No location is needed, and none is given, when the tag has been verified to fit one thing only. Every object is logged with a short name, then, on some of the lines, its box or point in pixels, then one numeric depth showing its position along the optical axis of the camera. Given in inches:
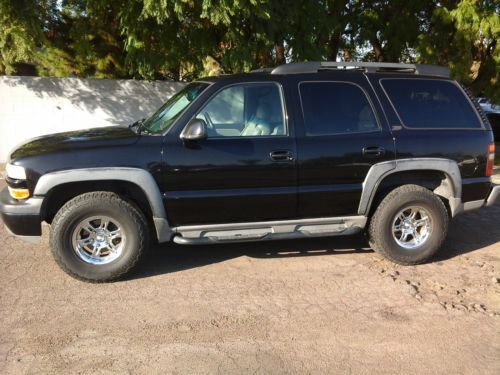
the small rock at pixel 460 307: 159.9
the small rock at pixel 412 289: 170.9
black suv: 169.8
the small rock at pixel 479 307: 159.4
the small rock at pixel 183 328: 144.5
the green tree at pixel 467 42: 375.6
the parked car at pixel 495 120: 655.8
